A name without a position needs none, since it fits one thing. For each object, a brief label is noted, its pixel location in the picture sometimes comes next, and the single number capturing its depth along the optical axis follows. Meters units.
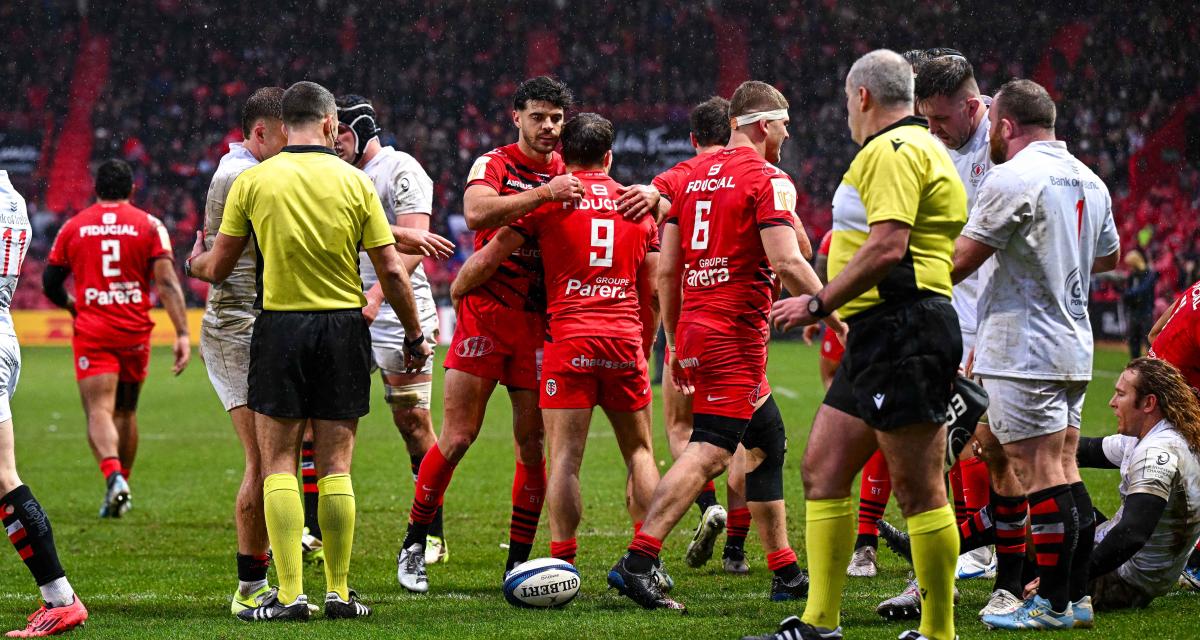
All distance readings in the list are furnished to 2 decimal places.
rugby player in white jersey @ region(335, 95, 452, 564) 13.84
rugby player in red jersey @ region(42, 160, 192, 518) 18.23
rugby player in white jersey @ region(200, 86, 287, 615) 11.05
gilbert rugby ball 10.69
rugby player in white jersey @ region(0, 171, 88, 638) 9.98
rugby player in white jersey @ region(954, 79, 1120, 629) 9.67
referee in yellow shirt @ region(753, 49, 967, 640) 8.22
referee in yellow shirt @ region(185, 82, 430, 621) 10.10
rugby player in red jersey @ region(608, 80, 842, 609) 10.62
